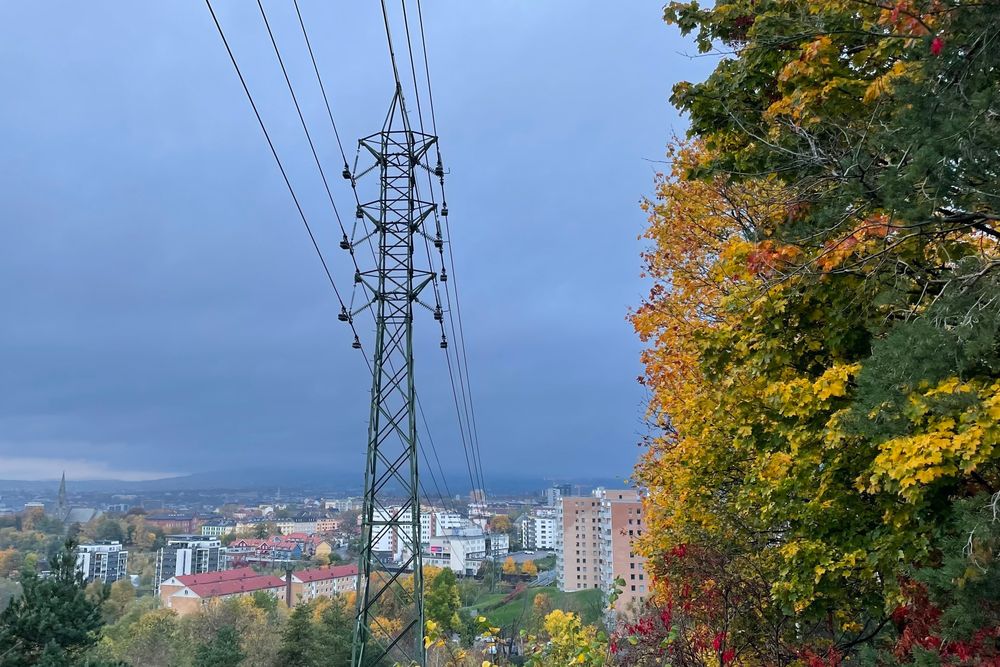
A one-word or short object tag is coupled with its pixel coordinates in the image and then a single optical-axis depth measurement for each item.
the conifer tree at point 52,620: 16.77
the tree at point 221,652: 27.19
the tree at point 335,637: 29.58
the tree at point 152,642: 34.75
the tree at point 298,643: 29.14
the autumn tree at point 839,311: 4.34
